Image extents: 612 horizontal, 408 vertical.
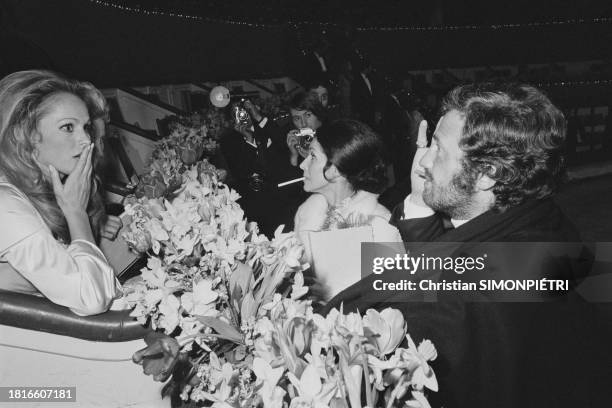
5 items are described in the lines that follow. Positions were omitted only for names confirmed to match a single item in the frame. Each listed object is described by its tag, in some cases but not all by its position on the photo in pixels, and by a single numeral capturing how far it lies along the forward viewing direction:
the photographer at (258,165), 2.14
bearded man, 0.76
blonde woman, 0.95
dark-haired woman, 1.34
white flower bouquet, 0.51
